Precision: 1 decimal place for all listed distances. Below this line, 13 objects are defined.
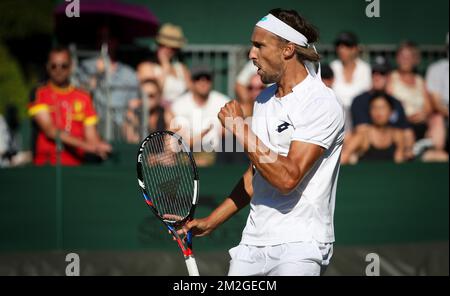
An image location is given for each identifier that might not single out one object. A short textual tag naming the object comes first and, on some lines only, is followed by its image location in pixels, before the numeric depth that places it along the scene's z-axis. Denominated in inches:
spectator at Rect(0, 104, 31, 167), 764.6
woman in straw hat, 737.6
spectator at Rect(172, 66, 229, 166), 673.0
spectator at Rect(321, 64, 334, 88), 655.1
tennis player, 357.4
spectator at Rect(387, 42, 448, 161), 746.8
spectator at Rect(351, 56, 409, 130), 700.7
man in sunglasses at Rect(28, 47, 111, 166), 676.7
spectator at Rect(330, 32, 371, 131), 728.3
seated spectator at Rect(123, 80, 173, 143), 712.4
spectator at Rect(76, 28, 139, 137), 736.3
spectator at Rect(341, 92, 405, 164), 697.0
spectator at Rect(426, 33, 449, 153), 750.8
